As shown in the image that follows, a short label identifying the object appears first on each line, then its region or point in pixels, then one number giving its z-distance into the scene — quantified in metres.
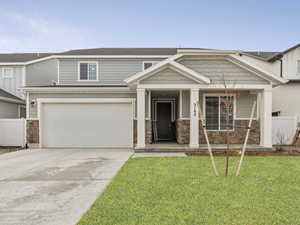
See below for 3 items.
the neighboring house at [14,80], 15.47
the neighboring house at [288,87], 13.55
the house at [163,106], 9.82
